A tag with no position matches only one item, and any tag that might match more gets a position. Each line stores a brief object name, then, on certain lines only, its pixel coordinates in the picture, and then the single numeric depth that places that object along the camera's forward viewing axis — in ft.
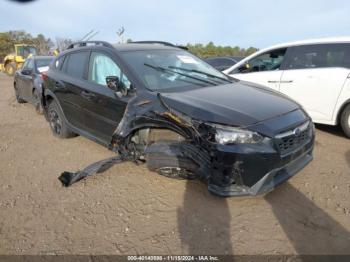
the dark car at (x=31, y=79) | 27.66
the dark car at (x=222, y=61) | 46.25
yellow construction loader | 79.36
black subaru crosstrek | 10.63
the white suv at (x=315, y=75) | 18.48
